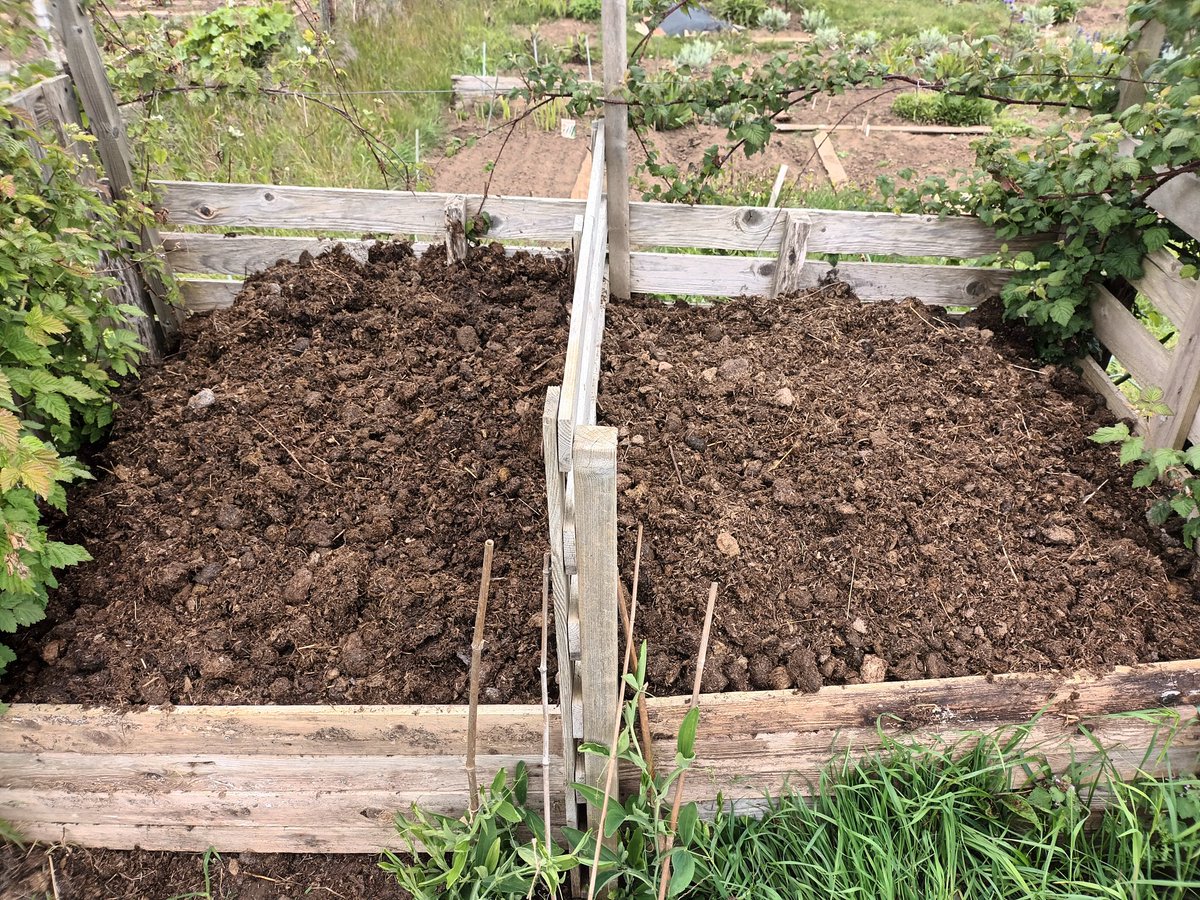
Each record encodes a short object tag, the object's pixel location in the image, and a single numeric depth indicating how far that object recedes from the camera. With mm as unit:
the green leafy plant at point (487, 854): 1687
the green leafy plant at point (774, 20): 9547
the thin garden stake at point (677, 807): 1546
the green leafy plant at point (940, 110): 7094
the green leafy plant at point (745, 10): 9820
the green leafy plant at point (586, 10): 9383
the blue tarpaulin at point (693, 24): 9555
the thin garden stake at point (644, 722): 1845
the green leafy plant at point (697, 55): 7656
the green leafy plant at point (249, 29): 5801
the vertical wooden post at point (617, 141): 3002
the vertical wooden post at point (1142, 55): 2887
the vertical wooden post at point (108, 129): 2990
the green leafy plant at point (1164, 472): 2469
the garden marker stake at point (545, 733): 1589
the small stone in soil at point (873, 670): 2249
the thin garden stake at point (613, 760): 1571
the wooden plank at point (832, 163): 5941
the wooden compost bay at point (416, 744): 2066
